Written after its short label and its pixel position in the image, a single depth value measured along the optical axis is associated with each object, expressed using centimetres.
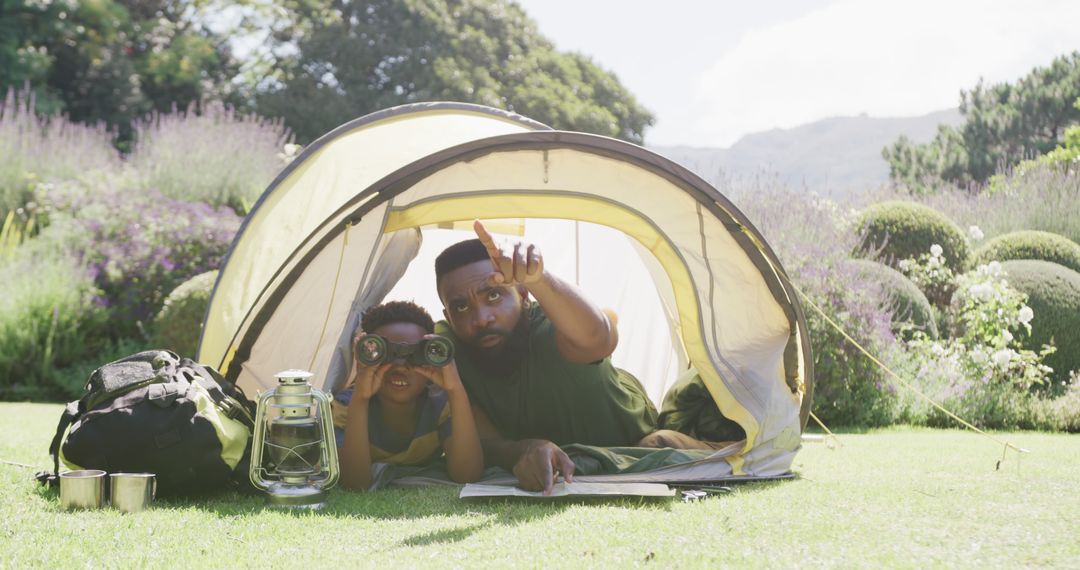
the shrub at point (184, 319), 639
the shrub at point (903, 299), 664
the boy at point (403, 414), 323
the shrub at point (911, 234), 798
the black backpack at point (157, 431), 309
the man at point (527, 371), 354
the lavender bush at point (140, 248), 721
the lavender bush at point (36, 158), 855
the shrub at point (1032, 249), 790
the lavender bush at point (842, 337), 570
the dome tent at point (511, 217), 371
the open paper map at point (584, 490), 318
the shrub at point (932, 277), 754
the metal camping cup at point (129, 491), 298
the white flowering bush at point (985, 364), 580
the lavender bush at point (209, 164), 864
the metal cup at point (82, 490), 298
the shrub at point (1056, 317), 670
